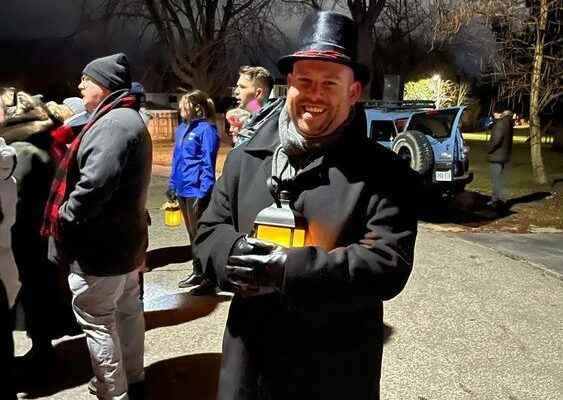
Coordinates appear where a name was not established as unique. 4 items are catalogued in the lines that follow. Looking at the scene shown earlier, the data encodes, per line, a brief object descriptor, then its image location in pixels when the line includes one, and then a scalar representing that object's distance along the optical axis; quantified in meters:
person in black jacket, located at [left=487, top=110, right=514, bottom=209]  10.27
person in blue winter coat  4.74
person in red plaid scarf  2.61
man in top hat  1.54
